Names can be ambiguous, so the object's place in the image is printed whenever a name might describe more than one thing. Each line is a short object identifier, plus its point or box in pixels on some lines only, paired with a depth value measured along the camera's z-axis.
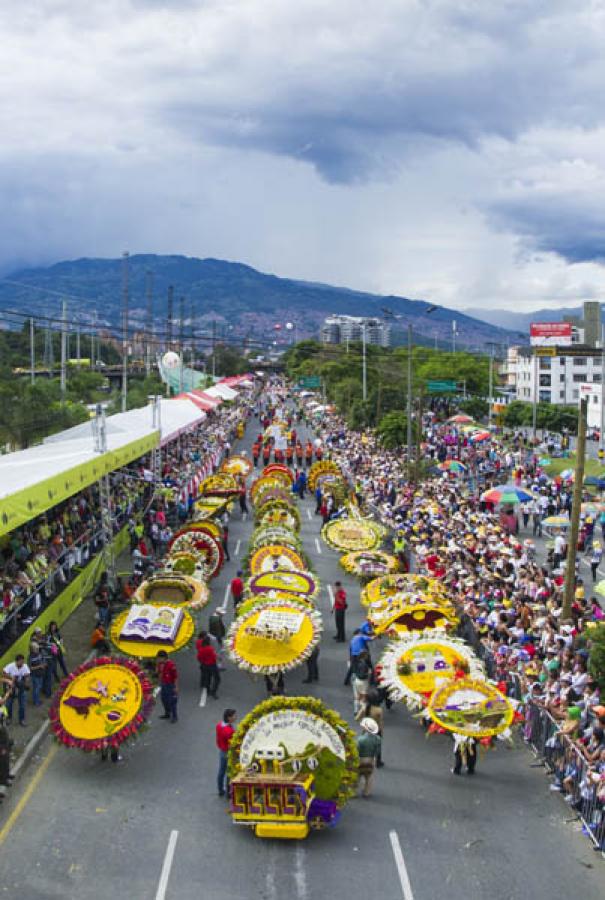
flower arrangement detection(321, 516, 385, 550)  26.12
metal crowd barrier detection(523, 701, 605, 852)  11.55
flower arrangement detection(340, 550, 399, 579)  23.59
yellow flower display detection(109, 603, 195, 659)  16.77
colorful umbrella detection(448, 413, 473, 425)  62.89
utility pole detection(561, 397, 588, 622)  18.62
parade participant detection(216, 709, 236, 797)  12.79
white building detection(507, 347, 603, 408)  122.25
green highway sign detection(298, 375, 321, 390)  109.46
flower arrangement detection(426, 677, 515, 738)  13.05
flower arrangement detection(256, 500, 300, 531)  27.55
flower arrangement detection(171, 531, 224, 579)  23.59
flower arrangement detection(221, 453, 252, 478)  43.69
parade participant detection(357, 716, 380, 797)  12.75
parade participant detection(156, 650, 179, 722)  15.48
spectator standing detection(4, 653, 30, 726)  15.12
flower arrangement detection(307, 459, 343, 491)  40.44
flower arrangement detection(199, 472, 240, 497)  36.31
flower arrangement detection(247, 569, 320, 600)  19.45
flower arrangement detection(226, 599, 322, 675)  15.87
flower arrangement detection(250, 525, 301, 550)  23.78
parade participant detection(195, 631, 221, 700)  16.64
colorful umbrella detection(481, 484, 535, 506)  29.78
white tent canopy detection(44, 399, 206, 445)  34.91
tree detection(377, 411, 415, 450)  54.66
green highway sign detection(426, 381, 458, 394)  66.56
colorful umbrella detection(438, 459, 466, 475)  39.06
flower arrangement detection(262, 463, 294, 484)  39.00
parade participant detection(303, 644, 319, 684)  17.42
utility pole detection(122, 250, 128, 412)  46.26
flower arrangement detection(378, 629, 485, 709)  14.33
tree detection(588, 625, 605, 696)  13.95
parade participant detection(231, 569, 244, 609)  21.89
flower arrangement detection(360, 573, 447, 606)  19.78
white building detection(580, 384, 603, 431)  89.39
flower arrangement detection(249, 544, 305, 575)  21.73
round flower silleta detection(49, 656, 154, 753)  13.23
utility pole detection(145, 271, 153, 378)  90.78
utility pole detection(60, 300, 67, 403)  50.98
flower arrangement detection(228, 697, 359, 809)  11.79
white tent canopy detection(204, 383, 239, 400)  75.87
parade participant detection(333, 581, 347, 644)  20.23
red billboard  115.62
